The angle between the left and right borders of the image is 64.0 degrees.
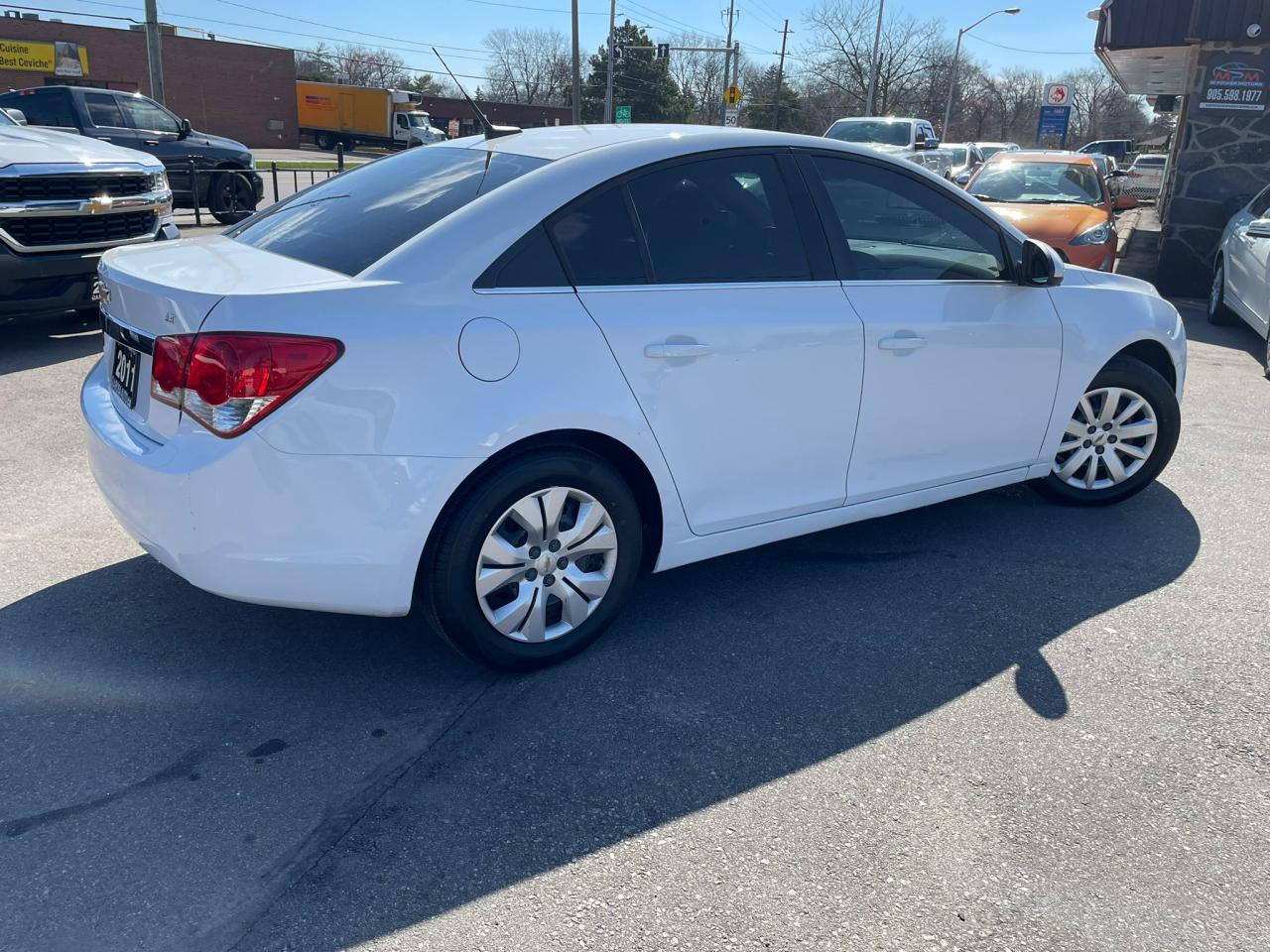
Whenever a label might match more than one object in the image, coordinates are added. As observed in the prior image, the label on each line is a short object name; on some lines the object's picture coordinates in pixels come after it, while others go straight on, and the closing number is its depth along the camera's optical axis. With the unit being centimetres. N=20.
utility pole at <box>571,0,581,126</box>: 3678
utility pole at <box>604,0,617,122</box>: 4077
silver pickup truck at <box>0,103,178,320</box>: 677
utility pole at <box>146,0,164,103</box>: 2094
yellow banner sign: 4738
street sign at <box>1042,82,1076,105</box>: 4584
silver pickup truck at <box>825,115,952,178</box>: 1956
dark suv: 1401
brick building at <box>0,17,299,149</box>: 5216
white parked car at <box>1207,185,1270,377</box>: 862
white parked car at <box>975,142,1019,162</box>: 3084
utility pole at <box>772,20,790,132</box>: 6087
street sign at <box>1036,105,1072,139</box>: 4572
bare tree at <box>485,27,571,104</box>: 9800
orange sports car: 1028
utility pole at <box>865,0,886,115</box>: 4802
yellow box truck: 5209
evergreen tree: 6425
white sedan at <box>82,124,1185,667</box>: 283
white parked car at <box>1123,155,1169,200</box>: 3178
